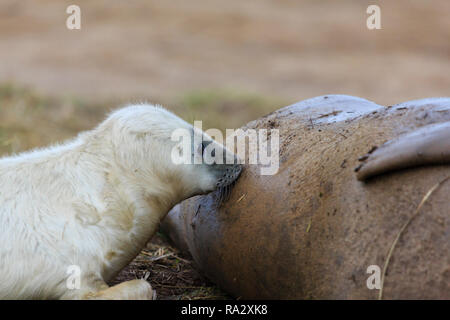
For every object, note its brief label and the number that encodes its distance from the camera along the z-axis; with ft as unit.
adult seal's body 13.85
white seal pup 16.17
